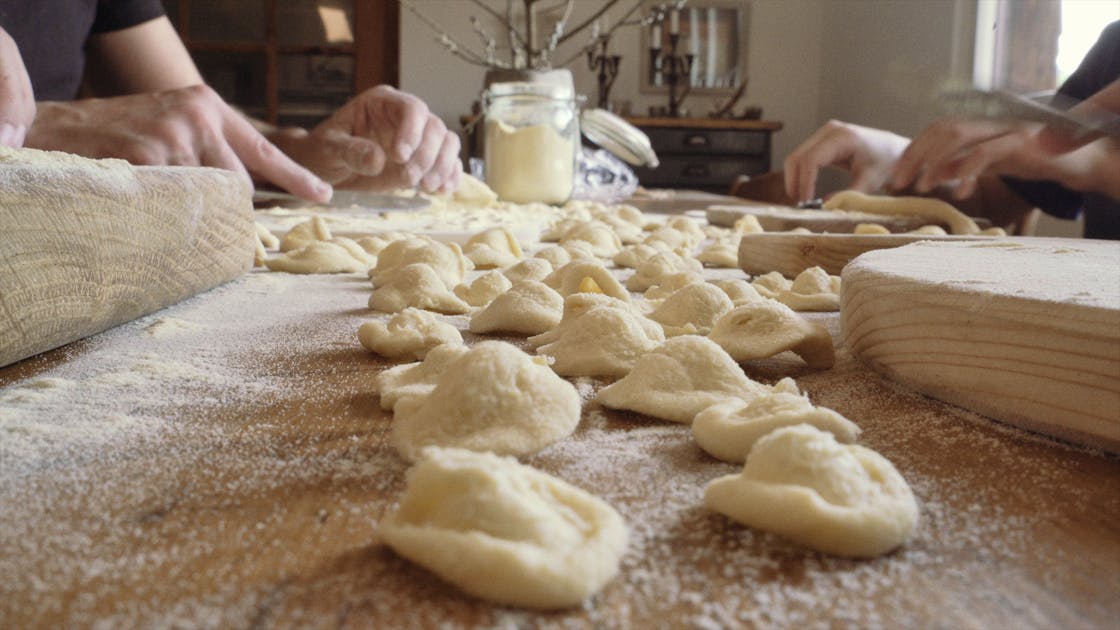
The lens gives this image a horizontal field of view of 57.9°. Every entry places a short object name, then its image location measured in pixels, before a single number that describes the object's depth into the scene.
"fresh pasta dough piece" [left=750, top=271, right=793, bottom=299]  0.39
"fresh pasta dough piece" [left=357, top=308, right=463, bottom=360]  0.30
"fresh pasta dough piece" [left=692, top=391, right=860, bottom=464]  0.21
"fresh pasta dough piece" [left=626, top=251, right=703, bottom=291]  0.42
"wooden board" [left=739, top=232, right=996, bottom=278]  0.44
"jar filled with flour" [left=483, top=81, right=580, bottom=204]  0.84
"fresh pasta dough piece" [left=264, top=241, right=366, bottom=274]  0.47
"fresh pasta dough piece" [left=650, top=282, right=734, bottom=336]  0.32
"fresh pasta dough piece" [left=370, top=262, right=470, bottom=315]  0.37
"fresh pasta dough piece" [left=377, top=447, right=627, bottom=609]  0.15
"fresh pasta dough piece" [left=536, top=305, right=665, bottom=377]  0.27
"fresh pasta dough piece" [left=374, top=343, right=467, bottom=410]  0.24
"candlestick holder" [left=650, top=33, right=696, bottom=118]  2.03
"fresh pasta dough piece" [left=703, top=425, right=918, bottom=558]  0.17
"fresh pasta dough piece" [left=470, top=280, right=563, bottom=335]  0.33
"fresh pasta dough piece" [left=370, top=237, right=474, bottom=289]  0.41
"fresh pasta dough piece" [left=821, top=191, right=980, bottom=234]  0.60
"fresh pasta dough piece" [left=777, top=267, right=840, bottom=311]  0.37
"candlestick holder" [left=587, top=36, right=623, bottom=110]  1.84
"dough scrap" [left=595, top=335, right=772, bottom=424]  0.24
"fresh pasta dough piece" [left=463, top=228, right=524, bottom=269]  0.49
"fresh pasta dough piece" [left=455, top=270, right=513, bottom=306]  0.38
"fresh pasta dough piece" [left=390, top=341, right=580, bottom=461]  0.21
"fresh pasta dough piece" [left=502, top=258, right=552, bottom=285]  0.40
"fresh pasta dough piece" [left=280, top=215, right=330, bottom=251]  0.52
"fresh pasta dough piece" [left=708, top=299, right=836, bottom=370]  0.28
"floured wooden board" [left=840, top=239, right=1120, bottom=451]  0.22
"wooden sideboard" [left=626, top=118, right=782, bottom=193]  2.03
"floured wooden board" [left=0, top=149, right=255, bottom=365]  0.26
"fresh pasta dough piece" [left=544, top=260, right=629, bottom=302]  0.36
